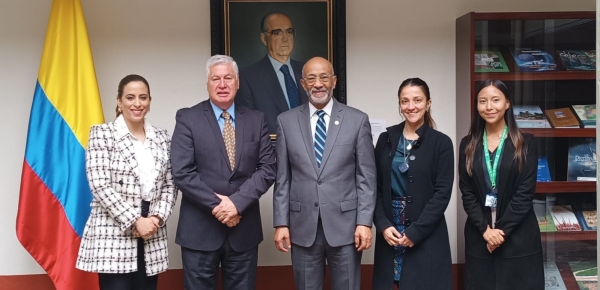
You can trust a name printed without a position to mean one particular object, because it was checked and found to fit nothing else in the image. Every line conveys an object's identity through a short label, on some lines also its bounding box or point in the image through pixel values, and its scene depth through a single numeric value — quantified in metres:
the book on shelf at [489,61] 3.71
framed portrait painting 3.74
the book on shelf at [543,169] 3.73
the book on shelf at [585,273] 3.75
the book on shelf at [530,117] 3.75
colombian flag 3.34
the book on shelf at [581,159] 3.76
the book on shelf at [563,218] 3.78
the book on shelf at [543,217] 3.75
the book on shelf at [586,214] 3.78
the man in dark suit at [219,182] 2.77
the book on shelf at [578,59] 3.73
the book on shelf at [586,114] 3.73
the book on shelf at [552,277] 3.76
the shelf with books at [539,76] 3.68
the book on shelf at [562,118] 3.75
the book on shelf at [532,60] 3.73
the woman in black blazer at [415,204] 2.71
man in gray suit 2.75
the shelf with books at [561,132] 3.70
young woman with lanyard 2.73
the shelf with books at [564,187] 3.67
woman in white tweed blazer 2.70
